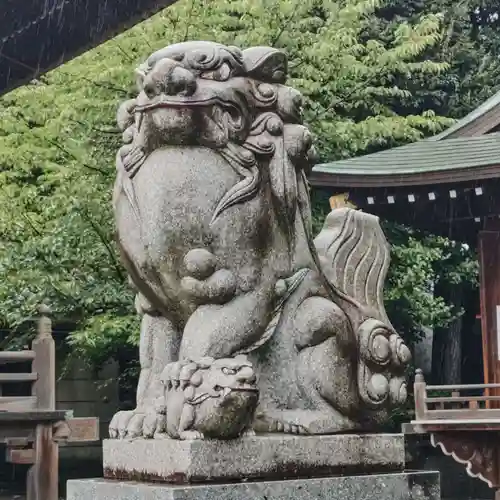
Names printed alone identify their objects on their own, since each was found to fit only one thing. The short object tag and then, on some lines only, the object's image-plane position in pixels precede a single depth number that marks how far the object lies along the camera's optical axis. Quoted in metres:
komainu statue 3.53
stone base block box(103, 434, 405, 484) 3.21
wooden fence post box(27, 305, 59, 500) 10.72
